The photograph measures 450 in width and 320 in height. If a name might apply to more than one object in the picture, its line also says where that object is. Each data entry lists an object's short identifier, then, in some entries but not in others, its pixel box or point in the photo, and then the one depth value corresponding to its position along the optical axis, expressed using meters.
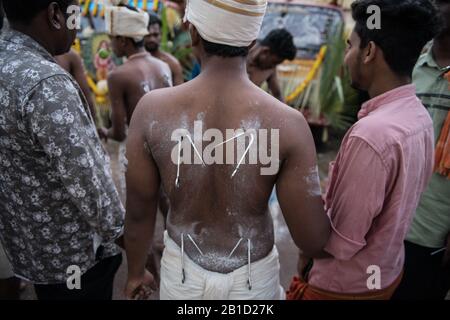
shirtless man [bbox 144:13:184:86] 4.26
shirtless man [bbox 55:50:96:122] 3.48
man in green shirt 1.99
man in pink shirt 1.39
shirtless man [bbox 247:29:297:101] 3.51
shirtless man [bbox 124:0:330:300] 1.37
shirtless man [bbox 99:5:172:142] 3.13
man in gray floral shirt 1.49
